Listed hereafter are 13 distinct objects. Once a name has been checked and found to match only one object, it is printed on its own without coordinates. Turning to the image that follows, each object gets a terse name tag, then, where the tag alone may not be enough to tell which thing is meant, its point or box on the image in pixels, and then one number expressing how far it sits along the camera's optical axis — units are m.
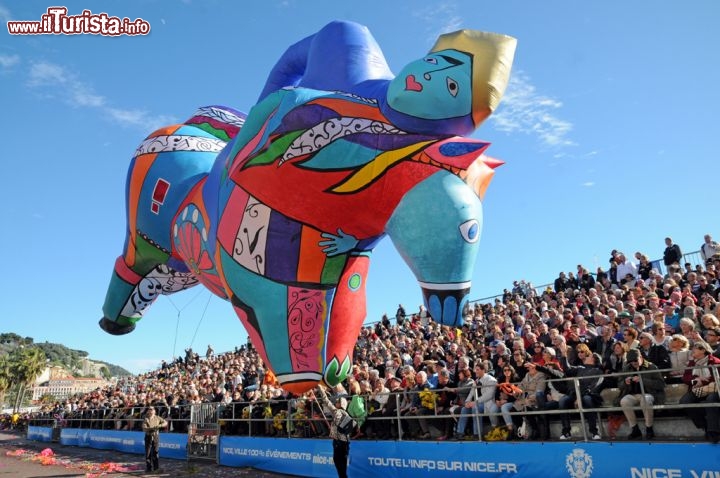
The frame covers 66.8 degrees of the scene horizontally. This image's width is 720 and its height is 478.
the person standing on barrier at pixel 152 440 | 11.88
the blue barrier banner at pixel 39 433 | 23.69
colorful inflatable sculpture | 5.72
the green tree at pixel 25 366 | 54.78
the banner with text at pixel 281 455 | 9.41
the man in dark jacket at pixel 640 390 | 5.74
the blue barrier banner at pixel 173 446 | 14.11
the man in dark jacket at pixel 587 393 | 6.31
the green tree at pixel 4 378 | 53.34
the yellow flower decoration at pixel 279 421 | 10.81
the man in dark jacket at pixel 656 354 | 5.96
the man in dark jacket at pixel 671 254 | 12.42
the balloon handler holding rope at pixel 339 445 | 8.08
